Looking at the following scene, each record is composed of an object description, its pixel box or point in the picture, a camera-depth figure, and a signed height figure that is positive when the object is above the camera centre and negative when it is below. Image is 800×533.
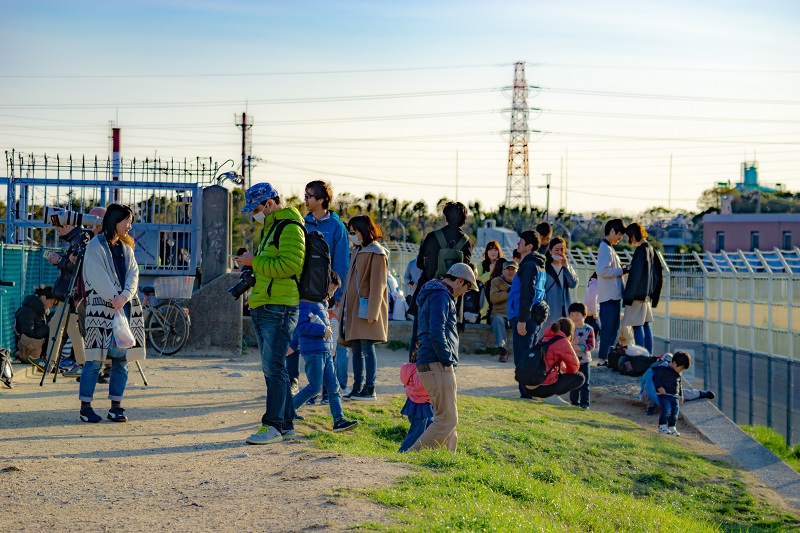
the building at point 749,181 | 118.18 +10.69
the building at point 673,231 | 103.88 +4.37
